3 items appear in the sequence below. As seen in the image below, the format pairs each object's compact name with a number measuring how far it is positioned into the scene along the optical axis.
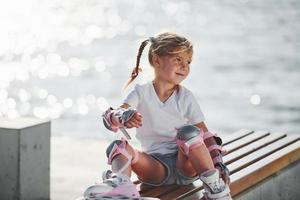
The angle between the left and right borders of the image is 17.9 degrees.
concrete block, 6.61
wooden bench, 5.54
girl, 5.21
